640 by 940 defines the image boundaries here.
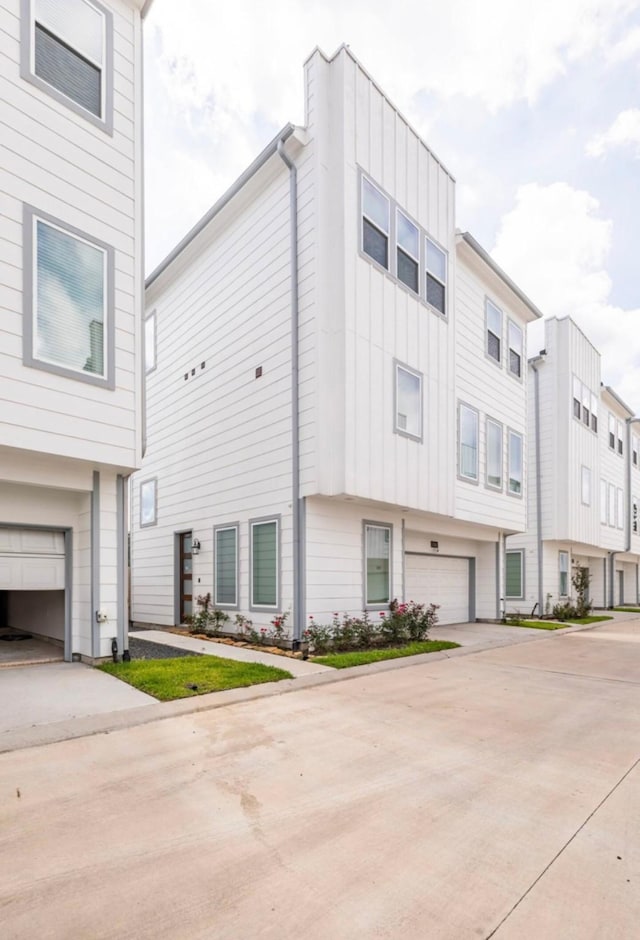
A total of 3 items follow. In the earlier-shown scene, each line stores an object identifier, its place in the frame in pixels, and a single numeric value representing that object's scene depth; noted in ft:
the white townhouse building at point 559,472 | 57.77
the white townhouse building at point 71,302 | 20.26
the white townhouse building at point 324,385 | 28.89
